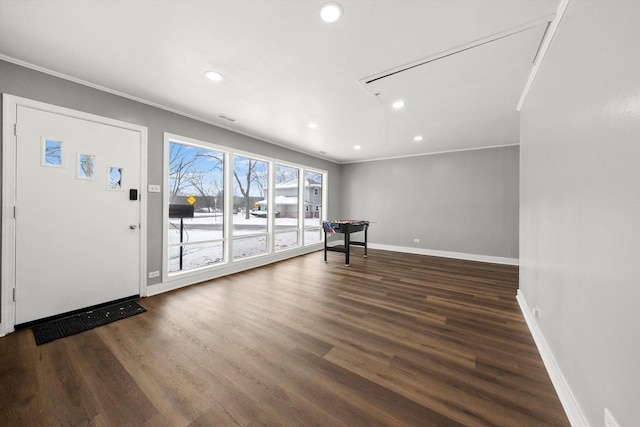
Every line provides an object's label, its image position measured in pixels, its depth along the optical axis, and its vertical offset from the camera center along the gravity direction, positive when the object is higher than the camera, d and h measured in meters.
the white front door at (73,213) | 2.39 -0.02
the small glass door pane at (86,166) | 2.70 +0.54
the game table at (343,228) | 5.11 -0.34
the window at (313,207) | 6.43 +0.20
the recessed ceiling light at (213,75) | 2.49 +1.52
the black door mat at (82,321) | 2.27 -1.21
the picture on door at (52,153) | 2.47 +0.64
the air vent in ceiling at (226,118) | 3.71 +1.57
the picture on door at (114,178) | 2.92 +0.44
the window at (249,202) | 4.55 +0.24
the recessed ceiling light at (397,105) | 3.16 +1.55
